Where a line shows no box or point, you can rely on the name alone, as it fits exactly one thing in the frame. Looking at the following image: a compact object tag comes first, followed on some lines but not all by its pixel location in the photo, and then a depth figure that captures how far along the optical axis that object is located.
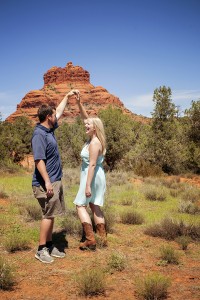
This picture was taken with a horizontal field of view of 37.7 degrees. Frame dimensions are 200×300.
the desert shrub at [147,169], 20.12
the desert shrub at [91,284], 3.60
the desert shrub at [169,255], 4.73
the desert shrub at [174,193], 11.71
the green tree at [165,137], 22.09
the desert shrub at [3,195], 9.85
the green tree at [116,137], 23.50
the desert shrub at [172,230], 6.14
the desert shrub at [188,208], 8.49
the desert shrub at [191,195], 10.77
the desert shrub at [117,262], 4.39
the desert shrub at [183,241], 5.46
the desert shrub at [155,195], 10.62
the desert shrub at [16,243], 5.06
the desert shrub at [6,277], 3.71
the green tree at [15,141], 22.71
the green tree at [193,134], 23.22
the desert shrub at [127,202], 9.58
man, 4.40
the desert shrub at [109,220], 6.42
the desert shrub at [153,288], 3.50
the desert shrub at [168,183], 14.54
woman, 5.10
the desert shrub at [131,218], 7.22
